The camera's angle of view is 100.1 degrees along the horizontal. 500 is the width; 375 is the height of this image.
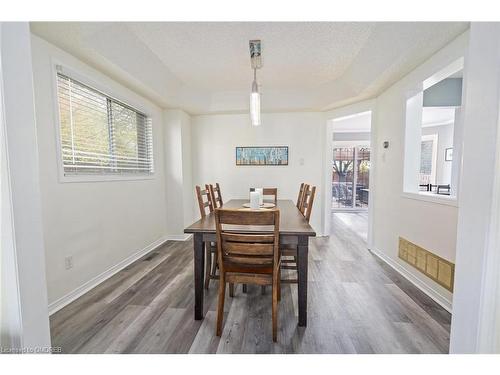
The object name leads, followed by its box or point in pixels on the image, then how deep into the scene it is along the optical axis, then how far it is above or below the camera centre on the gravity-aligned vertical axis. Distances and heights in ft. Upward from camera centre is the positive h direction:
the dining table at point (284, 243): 4.83 -1.76
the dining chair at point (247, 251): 4.26 -1.77
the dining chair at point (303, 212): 6.07 -1.52
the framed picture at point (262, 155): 12.34 +0.87
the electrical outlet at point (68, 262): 6.08 -2.69
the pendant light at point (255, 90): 7.08 +2.72
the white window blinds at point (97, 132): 6.24 +1.38
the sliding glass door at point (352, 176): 20.74 -0.64
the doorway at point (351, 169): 19.85 +0.06
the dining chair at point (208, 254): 6.60 -2.79
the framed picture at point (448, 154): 16.70 +1.23
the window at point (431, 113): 7.22 +2.24
